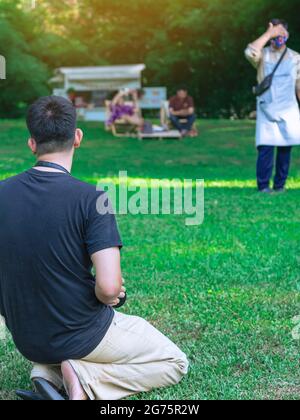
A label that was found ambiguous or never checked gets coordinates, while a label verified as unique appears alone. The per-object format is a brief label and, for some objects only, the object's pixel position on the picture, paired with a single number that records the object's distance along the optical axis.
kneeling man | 3.33
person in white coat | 9.68
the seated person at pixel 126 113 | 20.59
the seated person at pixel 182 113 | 20.27
